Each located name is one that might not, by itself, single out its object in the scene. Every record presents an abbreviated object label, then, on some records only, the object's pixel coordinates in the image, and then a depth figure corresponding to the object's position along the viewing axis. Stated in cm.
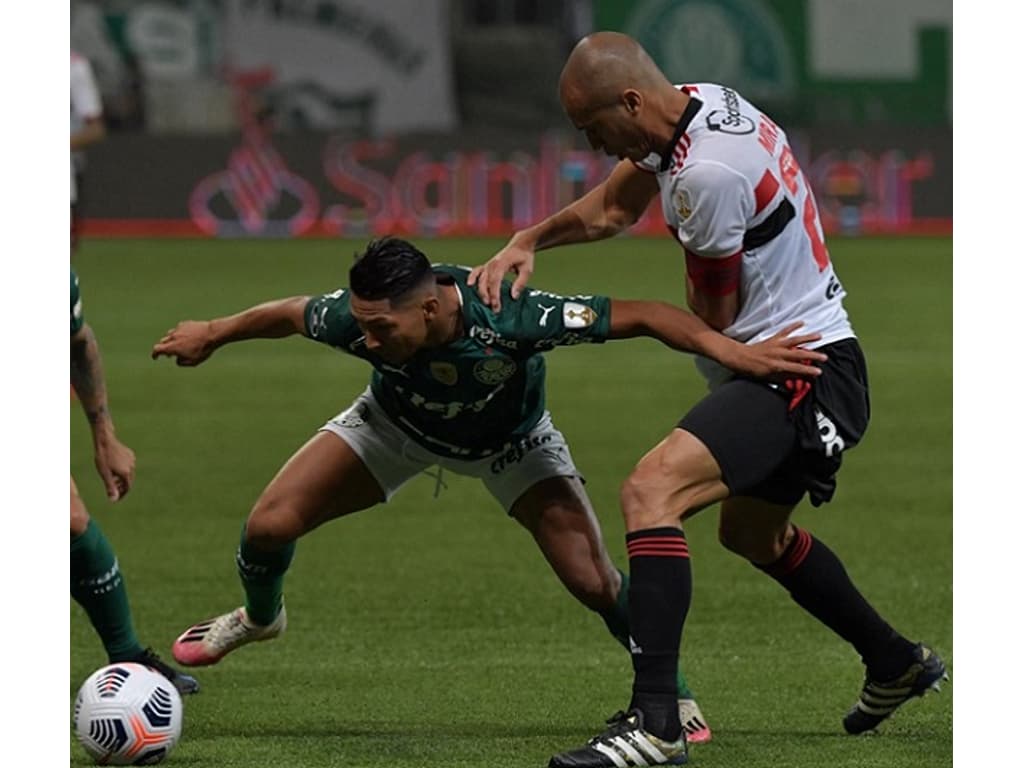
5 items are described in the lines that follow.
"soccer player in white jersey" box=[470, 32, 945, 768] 1167
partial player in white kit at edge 3147
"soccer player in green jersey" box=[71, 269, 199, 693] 1315
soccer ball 1157
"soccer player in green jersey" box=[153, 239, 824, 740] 1205
